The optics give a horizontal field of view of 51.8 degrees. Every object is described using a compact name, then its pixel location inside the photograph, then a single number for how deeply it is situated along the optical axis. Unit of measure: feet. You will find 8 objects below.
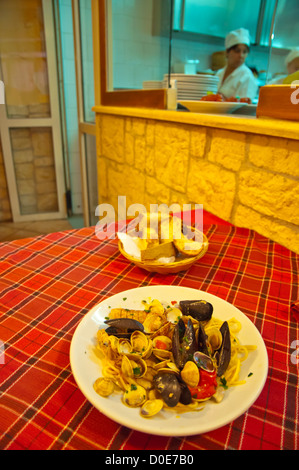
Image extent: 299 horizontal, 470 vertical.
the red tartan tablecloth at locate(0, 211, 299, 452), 1.49
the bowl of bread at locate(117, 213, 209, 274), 2.84
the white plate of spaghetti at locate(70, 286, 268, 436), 1.37
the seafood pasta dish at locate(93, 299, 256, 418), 1.50
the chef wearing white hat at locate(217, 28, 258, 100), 10.14
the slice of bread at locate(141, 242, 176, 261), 2.83
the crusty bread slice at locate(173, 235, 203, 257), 2.94
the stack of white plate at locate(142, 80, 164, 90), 6.53
